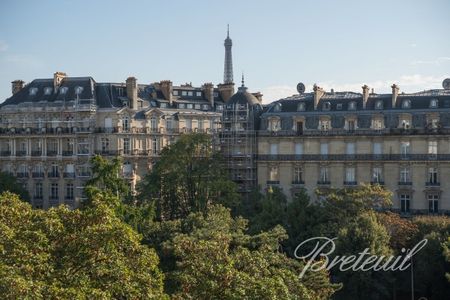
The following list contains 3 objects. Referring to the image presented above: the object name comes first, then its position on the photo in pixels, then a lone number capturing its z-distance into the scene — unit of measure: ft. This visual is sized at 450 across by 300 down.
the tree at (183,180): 209.46
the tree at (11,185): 222.69
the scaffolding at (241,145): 231.09
